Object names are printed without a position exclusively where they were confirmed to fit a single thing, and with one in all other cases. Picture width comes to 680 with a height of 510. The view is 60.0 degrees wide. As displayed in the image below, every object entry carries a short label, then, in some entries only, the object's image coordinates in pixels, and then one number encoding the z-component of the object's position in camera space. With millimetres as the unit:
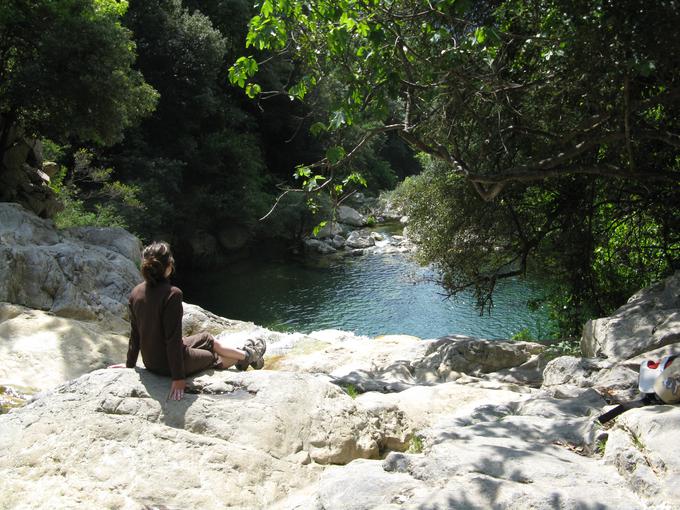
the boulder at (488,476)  2809
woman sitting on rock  4293
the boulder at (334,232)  30594
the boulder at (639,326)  5676
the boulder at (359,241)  29336
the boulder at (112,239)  12656
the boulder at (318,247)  28953
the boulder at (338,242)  29609
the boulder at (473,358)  8172
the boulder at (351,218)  33969
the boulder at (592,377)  4742
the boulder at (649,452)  2758
